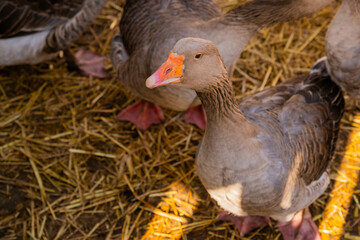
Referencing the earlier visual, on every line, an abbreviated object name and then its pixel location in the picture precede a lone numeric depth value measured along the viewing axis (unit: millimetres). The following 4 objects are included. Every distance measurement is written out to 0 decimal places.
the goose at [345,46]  2760
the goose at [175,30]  2629
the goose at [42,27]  3436
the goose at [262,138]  1886
